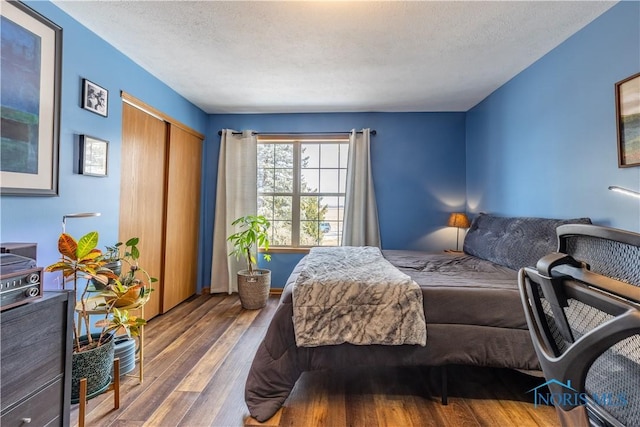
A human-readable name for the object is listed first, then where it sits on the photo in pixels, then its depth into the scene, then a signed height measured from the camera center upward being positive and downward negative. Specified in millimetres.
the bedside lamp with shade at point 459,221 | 3348 -43
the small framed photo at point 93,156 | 1954 +409
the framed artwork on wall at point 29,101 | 1458 +614
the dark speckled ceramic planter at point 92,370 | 1471 -851
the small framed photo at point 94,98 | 1961 +831
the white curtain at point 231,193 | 3734 +278
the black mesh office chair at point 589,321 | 511 -221
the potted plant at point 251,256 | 3204 -537
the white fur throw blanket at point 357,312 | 1566 -545
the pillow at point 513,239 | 1949 -169
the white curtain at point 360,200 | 3611 +202
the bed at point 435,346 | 1553 -732
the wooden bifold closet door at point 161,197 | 2502 +167
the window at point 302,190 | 3906 +346
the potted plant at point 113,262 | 1723 -320
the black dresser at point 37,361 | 1032 -610
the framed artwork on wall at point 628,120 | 1570 +580
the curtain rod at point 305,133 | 3725 +1100
